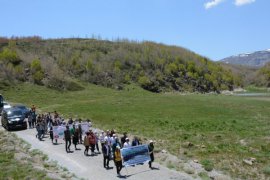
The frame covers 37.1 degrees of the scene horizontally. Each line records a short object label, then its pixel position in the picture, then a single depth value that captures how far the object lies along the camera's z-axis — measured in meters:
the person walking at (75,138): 30.30
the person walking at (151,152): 24.10
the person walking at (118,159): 22.55
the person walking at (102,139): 26.58
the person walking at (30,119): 41.62
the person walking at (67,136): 29.58
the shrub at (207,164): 23.72
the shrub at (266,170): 23.31
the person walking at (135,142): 24.98
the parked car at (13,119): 40.69
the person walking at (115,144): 24.47
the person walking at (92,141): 27.78
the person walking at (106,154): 24.09
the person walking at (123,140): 26.00
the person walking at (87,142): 27.59
